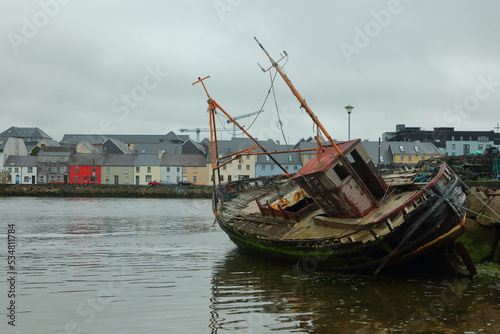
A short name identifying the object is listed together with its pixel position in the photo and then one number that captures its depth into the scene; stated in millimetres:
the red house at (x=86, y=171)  114500
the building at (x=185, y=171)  113750
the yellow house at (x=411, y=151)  108438
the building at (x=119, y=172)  113938
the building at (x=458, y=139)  126312
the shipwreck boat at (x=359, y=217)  16828
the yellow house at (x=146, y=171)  114062
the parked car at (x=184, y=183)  101450
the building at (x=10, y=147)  117938
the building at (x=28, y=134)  149500
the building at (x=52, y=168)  114625
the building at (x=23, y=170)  114625
